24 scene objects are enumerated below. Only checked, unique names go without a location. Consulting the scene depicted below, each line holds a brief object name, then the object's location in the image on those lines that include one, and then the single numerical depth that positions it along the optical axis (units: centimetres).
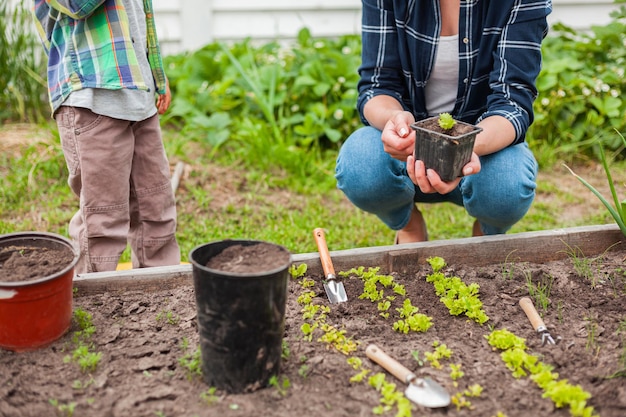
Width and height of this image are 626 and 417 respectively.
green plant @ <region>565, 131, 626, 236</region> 200
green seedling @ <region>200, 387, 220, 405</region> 143
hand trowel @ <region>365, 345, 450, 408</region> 145
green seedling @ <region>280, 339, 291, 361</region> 160
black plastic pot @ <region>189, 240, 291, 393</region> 138
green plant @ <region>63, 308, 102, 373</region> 154
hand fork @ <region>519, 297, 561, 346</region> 169
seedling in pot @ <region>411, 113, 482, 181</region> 177
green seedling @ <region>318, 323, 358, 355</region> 166
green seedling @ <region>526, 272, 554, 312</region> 188
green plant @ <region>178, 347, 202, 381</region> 154
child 211
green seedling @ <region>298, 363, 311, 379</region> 154
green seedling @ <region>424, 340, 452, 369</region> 158
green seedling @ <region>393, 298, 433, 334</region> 174
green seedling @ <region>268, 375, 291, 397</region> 148
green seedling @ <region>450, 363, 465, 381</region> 153
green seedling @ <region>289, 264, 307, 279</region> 200
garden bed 144
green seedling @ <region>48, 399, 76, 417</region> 139
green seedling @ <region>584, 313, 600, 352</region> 166
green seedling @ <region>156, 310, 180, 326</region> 178
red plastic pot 152
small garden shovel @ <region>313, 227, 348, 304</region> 191
